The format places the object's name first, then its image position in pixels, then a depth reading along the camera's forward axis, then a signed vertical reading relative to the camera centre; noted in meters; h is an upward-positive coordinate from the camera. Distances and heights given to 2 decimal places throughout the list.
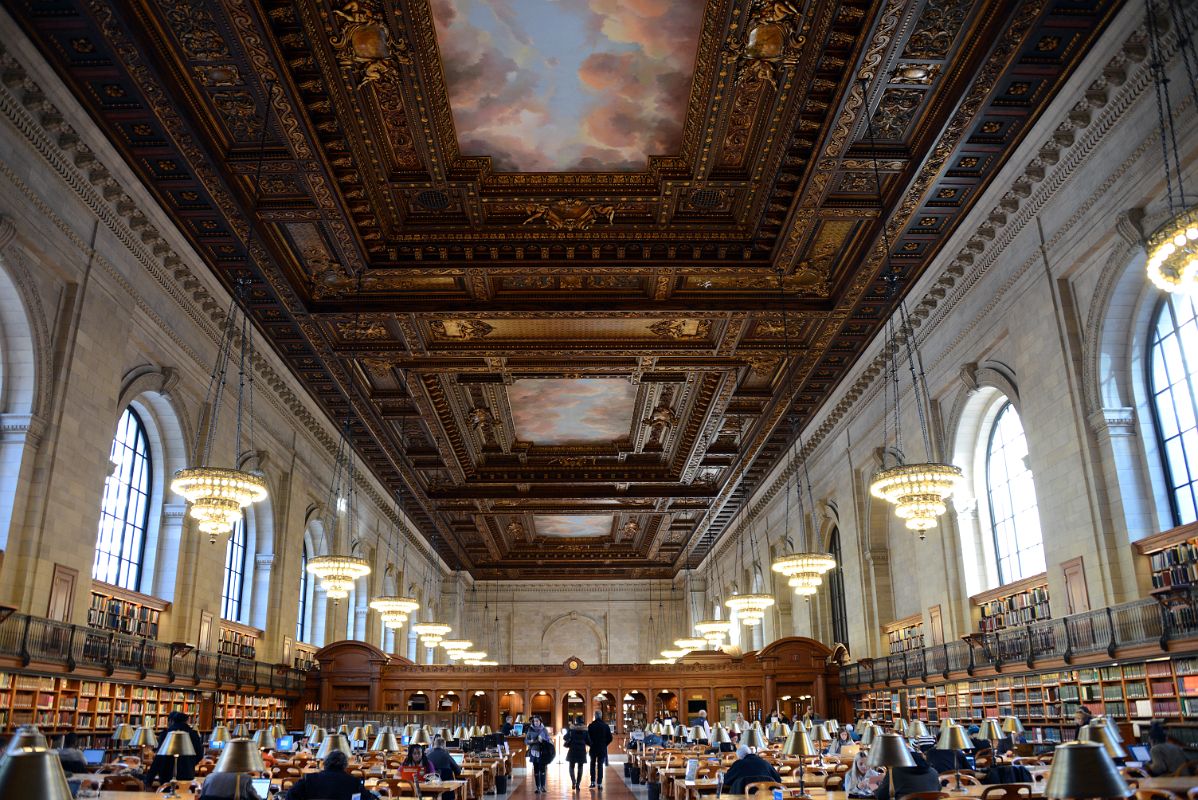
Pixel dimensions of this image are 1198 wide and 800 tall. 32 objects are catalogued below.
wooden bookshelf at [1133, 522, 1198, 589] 9.34 +1.22
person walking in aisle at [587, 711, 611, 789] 16.83 -1.00
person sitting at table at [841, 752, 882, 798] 7.59 -0.77
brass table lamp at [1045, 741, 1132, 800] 3.38 -0.34
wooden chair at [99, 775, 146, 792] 8.21 -0.79
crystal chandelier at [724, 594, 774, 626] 21.42 +1.72
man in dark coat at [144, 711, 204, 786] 9.18 -0.75
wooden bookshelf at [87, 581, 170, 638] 12.23 +1.05
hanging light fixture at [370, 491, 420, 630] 21.44 +1.76
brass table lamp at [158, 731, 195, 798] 7.51 -0.44
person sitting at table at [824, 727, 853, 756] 13.50 -0.88
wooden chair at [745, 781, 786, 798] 7.81 -0.85
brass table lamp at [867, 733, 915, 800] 5.07 -0.38
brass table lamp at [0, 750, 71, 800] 2.49 -0.22
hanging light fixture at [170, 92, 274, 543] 10.95 +2.26
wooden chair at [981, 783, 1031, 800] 6.60 -0.79
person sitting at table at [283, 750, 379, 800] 6.35 -0.64
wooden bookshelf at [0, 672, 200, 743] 9.91 -0.16
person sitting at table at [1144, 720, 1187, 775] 7.47 -0.63
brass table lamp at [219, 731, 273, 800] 4.97 -0.36
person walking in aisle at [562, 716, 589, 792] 17.02 -1.11
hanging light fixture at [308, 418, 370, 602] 16.67 +3.85
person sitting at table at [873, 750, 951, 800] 6.30 -0.65
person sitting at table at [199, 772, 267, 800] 5.88 -0.62
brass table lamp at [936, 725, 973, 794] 8.36 -0.52
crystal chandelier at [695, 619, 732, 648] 26.58 +1.50
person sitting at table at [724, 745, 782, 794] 8.09 -0.76
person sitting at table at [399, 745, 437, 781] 10.64 -0.90
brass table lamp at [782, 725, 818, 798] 6.92 -0.44
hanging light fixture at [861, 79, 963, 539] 11.34 +2.27
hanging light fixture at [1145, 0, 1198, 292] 6.25 +2.79
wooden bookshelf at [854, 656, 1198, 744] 9.05 -0.22
